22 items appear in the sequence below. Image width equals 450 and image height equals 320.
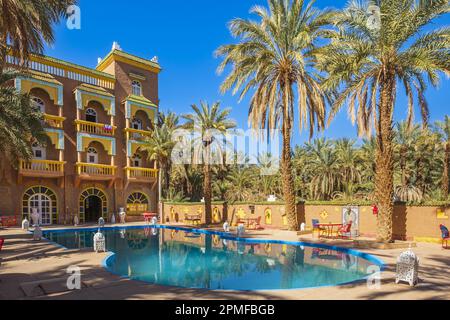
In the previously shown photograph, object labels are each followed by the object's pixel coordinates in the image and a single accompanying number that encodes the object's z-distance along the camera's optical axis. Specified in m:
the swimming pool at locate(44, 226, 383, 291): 9.93
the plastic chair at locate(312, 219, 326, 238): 17.25
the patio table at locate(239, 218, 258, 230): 22.89
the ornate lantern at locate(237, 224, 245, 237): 18.77
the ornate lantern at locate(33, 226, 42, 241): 17.38
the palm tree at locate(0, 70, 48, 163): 16.95
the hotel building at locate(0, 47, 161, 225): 26.23
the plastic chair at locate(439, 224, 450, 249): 12.81
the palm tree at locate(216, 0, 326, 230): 17.64
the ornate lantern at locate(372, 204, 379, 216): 16.96
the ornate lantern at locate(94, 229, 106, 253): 13.19
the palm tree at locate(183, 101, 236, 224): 24.66
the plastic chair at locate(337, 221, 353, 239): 16.23
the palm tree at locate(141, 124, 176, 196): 29.41
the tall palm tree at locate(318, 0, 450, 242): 12.86
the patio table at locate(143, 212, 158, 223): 29.94
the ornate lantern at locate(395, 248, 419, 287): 7.65
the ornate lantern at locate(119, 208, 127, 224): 29.12
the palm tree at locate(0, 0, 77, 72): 10.20
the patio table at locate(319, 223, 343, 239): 17.38
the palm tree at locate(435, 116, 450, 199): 28.66
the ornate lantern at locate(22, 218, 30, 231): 21.88
